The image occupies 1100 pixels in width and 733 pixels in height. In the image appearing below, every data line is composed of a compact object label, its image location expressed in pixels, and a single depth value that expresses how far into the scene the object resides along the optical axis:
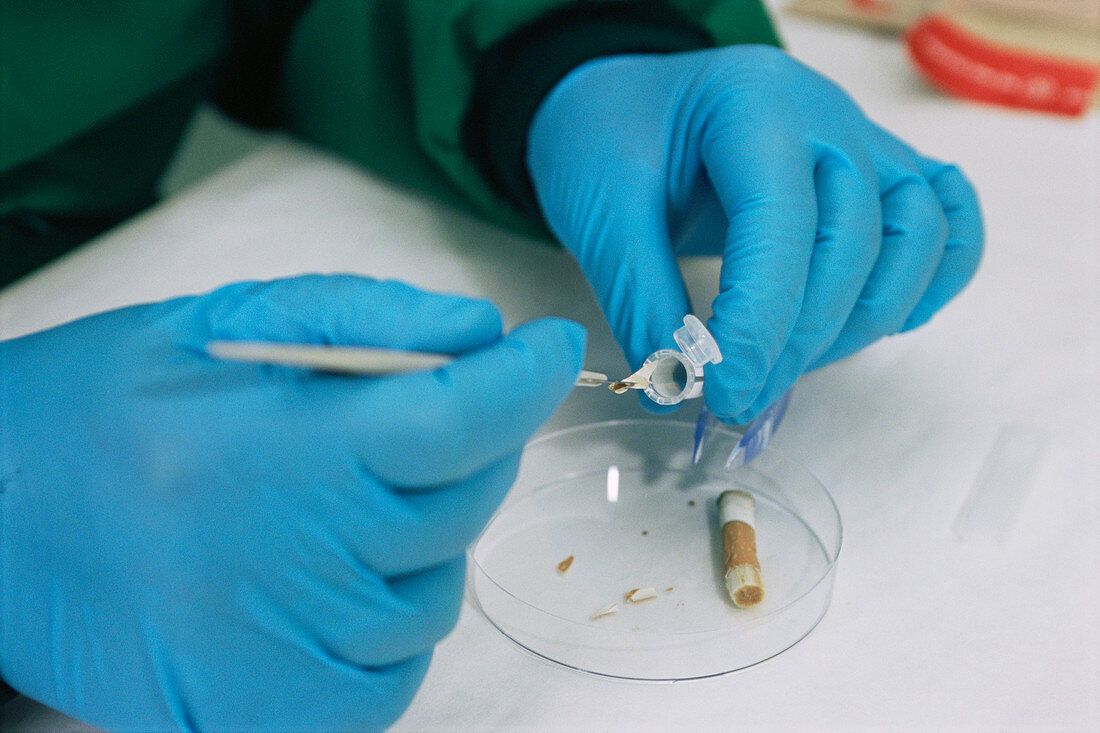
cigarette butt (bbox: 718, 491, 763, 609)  0.39
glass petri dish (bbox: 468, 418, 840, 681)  0.38
